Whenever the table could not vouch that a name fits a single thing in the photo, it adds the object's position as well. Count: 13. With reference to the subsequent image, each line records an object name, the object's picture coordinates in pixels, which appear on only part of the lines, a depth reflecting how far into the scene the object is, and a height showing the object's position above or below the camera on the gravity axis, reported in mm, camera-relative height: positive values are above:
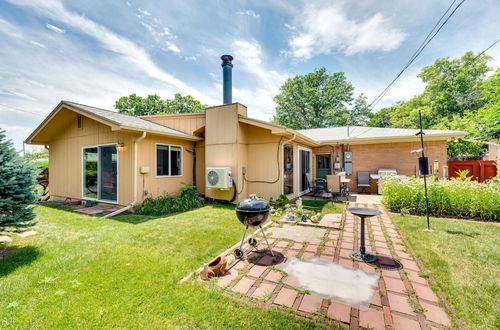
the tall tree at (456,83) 17109 +7278
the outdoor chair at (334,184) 7453 -609
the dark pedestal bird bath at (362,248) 3008 -1243
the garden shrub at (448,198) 5047 -835
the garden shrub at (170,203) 6113 -1103
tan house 6602 +547
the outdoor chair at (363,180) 9737 -619
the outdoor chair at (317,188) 8695 -878
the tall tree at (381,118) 26239 +6580
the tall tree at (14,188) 3305 -287
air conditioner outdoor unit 6949 -324
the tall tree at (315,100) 22734 +7669
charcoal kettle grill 3047 -665
